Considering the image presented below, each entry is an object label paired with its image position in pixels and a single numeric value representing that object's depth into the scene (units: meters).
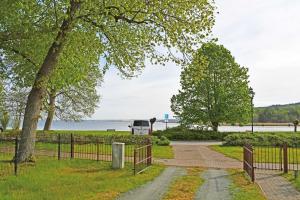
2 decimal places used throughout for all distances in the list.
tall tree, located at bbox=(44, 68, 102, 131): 27.94
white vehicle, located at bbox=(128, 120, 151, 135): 22.96
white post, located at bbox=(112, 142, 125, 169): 10.42
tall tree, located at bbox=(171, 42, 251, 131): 26.69
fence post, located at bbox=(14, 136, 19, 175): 8.91
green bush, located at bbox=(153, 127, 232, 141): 24.75
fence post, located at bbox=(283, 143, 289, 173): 9.80
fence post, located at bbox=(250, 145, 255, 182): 8.43
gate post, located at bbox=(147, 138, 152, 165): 11.07
